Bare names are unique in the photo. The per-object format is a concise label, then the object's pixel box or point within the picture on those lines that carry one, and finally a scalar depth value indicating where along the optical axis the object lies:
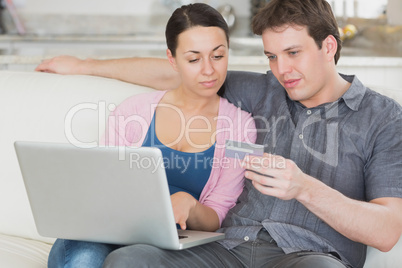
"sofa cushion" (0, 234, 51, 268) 2.13
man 1.92
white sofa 2.36
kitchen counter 3.13
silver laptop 1.83
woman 2.21
